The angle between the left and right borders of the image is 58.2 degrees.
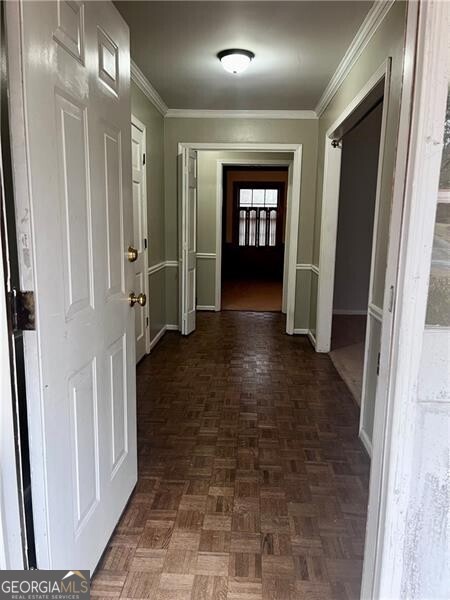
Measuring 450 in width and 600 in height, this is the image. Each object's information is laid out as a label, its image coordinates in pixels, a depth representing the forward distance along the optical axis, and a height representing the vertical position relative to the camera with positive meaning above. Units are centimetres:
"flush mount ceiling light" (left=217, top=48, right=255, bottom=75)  279 +116
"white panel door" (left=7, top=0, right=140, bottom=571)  97 -12
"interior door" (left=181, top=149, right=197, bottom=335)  420 -16
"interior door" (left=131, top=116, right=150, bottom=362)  341 +0
